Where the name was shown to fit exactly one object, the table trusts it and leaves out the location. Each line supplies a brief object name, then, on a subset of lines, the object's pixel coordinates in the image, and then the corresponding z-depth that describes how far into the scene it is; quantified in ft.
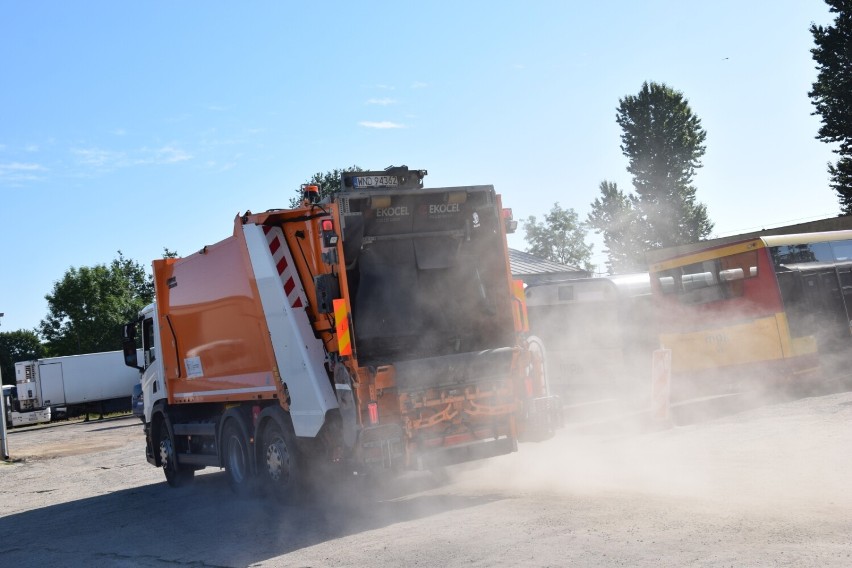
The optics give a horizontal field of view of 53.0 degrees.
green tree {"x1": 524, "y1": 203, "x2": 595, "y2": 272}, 387.10
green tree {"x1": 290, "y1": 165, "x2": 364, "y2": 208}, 175.70
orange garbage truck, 30.27
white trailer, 147.13
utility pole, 79.46
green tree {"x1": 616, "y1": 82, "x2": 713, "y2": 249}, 208.64
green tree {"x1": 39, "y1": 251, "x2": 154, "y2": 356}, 275.39
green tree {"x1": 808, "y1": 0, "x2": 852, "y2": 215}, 129.80
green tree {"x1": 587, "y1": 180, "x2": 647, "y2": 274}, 220.43
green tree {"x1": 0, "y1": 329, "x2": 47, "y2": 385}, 344.49
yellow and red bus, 48.49
